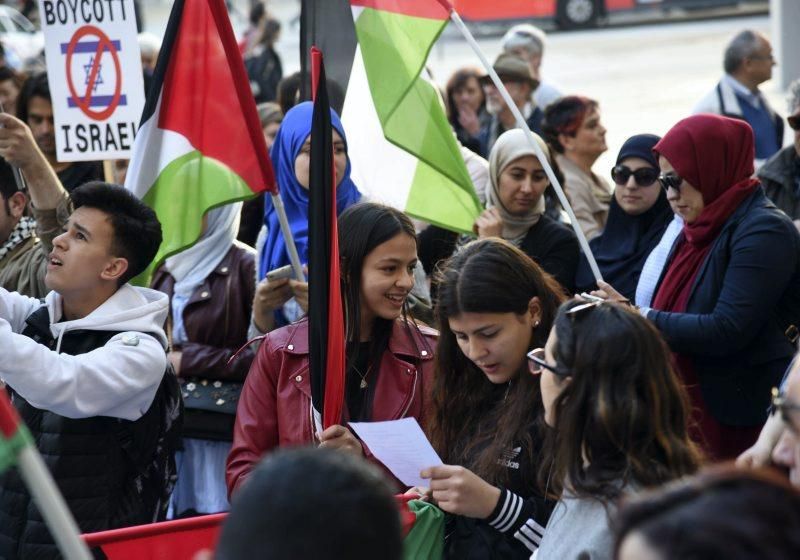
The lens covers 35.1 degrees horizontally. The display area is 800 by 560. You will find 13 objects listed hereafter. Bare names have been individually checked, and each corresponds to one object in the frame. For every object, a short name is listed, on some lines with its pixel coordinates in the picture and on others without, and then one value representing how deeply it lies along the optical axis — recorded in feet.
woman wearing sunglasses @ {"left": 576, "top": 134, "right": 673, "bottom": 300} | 17.72
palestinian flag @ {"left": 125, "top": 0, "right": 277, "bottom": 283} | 15.92
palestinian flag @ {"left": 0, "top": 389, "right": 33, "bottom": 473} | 6.96
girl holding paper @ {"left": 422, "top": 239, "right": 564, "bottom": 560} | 10.91
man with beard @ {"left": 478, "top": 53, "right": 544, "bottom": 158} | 27.73
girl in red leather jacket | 13.15
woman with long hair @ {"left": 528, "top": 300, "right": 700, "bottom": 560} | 9.23
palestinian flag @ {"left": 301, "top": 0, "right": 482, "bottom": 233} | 16.42
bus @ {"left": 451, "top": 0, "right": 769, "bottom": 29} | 76.38
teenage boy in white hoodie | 12.27
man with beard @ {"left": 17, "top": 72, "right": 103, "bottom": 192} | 21.20
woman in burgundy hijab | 14.26
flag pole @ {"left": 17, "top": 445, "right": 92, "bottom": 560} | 6.35
